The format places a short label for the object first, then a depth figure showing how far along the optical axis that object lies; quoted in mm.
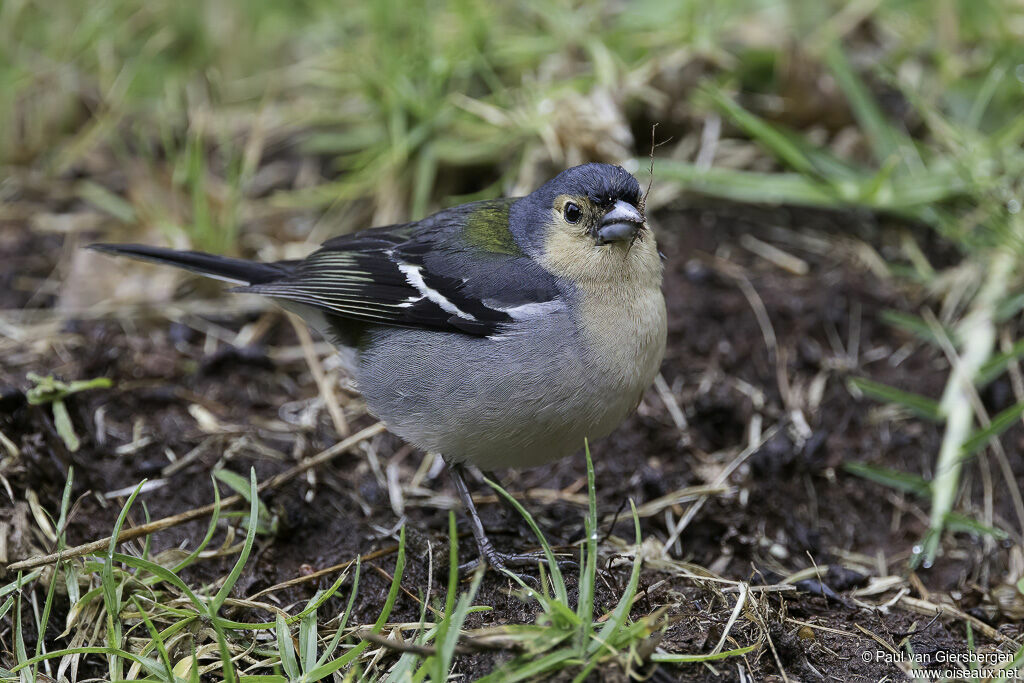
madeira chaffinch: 6187
